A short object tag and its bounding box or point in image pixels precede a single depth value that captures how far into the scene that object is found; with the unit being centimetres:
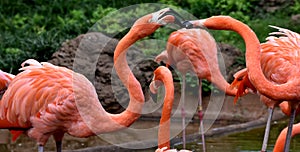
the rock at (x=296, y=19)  1885
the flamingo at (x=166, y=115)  745
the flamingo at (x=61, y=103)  838
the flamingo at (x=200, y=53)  1215
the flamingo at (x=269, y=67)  982
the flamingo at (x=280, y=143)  933
